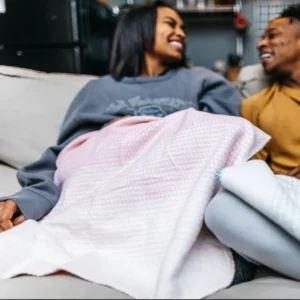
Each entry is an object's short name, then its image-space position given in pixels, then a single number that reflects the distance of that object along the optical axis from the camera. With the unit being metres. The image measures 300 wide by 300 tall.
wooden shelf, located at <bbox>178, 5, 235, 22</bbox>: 2.43
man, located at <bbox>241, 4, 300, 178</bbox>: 1.11
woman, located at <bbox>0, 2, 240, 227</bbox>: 1.15
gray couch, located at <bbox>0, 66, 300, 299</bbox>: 1.17
